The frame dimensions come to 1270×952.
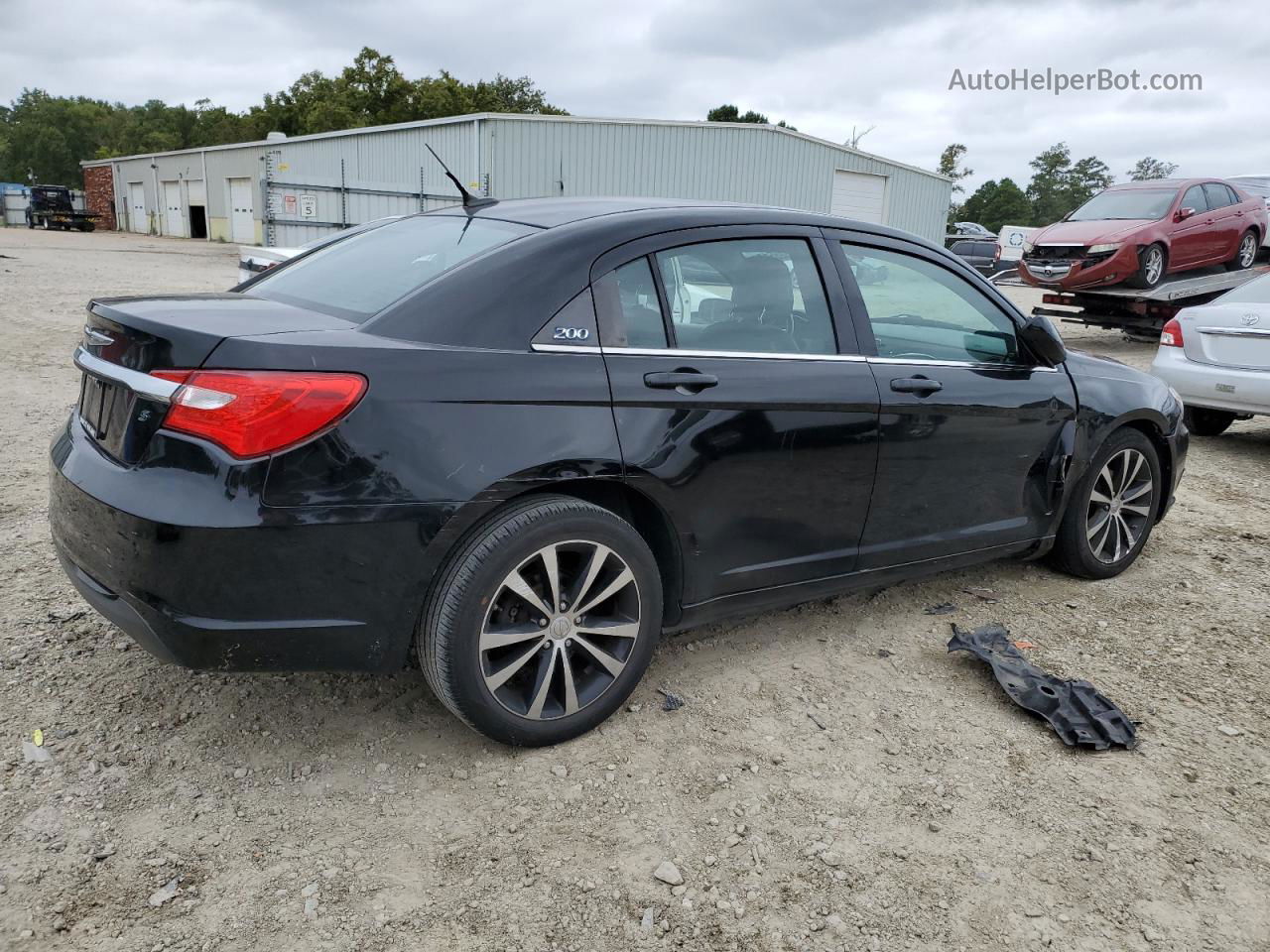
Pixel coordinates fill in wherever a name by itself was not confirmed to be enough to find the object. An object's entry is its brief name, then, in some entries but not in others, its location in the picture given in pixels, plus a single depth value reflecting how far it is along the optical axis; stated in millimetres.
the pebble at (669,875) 2392
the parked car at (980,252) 26359
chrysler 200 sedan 2400
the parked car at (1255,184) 16188
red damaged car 12984
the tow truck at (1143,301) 13102
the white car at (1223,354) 7211
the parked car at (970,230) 38647
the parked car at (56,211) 52844
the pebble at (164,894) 2242
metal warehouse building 24469
